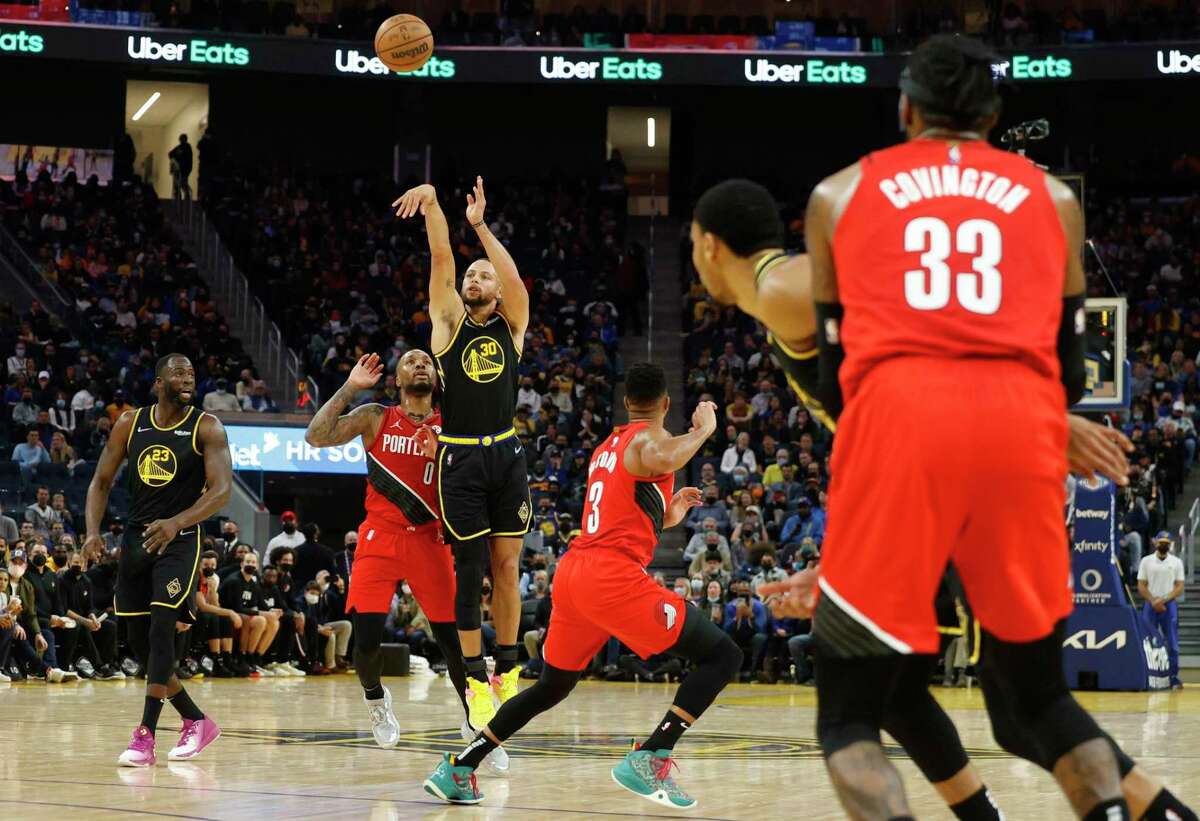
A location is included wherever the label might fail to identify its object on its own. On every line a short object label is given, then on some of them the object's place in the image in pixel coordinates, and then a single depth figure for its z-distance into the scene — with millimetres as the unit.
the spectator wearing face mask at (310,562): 20297
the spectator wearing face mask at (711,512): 22047
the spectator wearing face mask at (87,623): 17422
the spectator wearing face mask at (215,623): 18234
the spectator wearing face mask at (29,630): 16719
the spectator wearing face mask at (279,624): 19172
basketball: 14516
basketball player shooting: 8766
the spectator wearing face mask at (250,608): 18672
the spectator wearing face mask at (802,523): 20812
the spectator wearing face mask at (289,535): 20609
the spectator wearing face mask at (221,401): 24297
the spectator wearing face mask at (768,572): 19156
